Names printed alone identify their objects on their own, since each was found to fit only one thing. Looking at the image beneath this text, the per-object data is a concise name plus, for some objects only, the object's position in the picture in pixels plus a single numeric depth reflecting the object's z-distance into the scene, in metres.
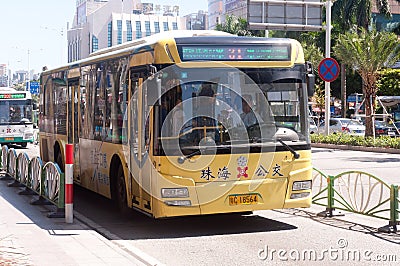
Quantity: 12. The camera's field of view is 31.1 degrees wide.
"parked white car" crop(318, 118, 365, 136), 43.29
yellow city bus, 10.34
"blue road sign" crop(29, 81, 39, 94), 74.97
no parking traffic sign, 27.70
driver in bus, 10.64
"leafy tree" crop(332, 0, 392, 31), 54.03
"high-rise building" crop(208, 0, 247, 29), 149.00
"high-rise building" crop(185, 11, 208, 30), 182.75
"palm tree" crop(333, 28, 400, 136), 33.94
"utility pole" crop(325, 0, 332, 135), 34.34
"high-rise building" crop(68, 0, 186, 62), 157.12
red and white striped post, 11.43
